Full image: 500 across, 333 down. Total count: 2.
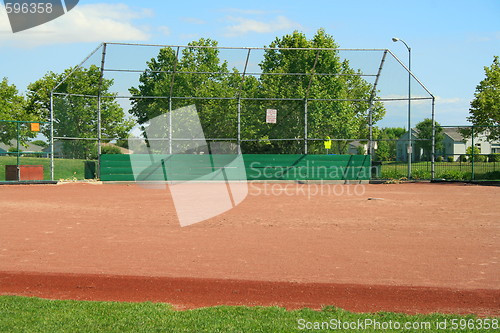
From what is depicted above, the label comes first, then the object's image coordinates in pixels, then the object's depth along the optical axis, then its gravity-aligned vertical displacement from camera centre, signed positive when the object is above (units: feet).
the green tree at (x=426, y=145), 106.50 +6.84
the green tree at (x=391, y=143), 151.33 +9.96
